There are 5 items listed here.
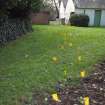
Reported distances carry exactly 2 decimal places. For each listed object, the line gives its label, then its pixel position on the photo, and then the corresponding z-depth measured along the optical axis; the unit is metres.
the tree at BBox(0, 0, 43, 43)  7.78
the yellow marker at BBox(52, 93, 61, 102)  3.43
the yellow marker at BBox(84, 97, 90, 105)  3.29
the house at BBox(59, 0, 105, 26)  22.18
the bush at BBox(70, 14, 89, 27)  19.39
